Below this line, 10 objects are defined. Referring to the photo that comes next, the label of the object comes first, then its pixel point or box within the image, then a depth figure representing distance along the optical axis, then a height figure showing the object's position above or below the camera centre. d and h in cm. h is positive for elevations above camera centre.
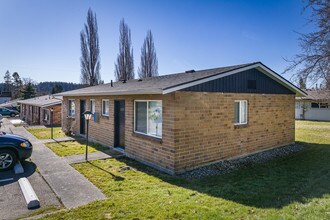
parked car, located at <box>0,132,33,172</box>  693 -142
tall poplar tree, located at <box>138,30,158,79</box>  3228 +653
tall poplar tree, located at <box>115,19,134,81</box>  3100 +679
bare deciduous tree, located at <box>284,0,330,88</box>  697 +201
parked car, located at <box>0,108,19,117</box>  3427 -100
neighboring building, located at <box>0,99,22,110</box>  4369 +2
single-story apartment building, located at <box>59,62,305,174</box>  702 -46
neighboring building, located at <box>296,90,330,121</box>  2447 -43
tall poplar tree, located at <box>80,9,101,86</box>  2869 +637
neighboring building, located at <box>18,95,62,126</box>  2116 -74
